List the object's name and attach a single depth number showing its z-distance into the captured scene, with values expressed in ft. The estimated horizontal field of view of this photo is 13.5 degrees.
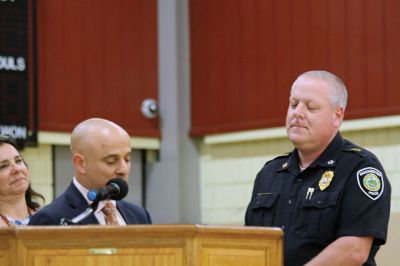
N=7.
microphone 20.93
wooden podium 20.21
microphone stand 20.84
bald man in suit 23.42
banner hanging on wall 48.53
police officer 23.87
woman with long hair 32.01
